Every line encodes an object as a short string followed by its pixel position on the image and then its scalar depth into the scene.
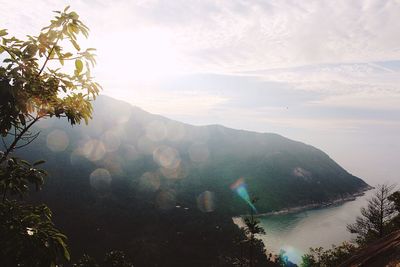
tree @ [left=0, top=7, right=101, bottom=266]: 4.21
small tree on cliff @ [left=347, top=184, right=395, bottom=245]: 48.78
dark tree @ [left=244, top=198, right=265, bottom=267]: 37.16
